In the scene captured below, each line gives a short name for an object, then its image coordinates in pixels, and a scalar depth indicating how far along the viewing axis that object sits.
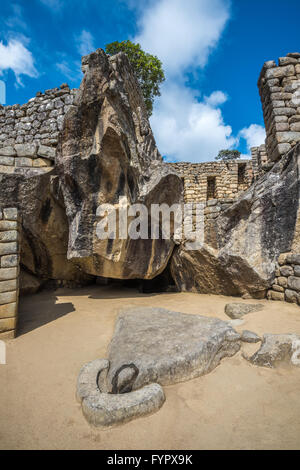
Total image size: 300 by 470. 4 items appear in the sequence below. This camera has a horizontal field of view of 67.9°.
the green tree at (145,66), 10.44
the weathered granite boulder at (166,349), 1.85
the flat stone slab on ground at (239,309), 3.30
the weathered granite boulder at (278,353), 2.03
